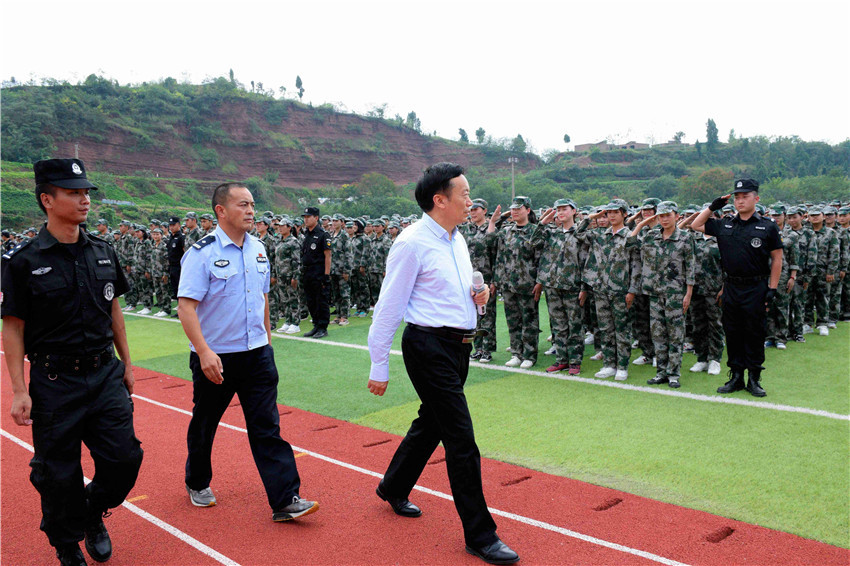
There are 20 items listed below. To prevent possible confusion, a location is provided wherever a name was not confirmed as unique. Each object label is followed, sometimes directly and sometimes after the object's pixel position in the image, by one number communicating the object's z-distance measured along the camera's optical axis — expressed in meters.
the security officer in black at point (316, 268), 11.13
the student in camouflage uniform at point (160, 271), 14.67
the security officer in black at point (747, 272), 6.14
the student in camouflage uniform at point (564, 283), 7.71
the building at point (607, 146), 105.00
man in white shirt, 3.19
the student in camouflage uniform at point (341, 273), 13.02
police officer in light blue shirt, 3.66
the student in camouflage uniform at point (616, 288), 7.36
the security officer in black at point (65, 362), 3.05
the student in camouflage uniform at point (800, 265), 9.48
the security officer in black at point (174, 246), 12.23
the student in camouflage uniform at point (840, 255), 10.50
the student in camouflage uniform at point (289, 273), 11.92
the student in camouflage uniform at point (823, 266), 10.22
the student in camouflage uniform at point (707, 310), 7.69
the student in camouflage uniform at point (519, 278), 8.05
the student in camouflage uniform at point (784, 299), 8.97
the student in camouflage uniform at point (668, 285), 7.02
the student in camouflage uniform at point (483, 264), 8.63
